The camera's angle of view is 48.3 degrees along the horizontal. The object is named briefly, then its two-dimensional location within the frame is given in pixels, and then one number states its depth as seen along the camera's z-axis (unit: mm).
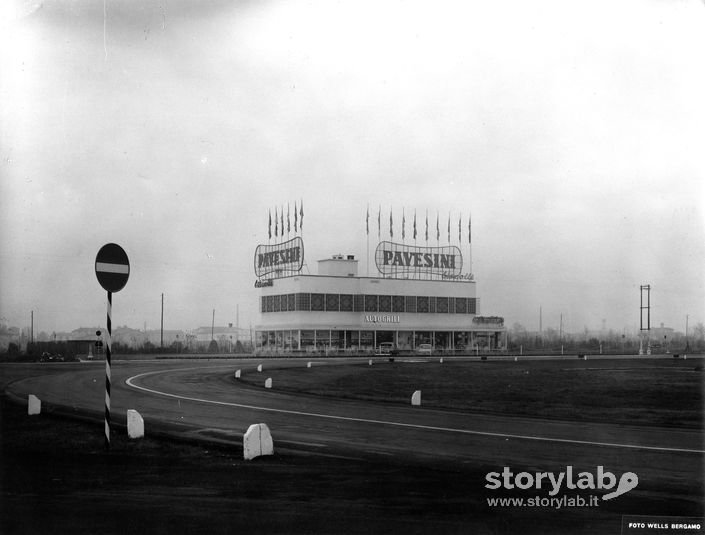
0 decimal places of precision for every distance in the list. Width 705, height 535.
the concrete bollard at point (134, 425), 16031
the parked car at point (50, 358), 61031
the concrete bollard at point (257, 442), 12992
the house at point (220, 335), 170462
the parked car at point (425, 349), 92262
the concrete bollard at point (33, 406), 21141
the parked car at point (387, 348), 91188
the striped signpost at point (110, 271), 14166
